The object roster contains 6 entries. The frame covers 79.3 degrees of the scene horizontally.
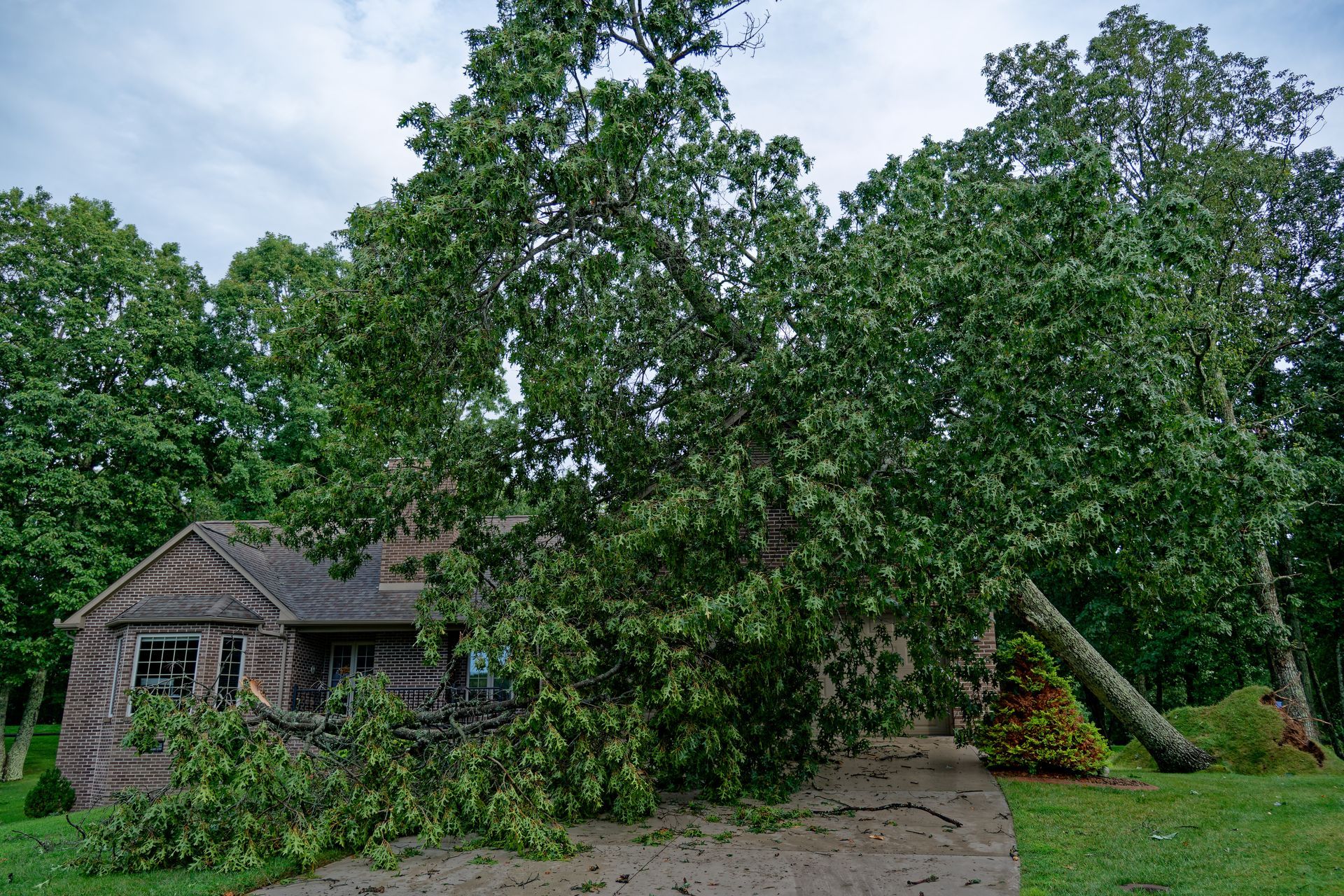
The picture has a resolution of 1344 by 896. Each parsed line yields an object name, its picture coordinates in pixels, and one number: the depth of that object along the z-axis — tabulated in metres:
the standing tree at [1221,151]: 15.80
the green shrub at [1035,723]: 10.28
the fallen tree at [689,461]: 7.74
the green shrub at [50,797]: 13.56
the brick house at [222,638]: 14.58
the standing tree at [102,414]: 18.58
